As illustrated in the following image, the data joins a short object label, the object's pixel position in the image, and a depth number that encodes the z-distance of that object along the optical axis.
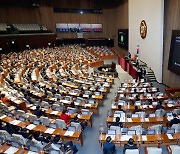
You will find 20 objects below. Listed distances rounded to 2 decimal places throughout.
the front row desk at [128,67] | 21.79
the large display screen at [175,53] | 16.25
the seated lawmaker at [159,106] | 11.67
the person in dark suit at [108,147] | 8.06
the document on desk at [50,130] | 9.58
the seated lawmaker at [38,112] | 11.16
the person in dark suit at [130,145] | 7.76
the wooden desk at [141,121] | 10.34
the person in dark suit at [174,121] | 9.73
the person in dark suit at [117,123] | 9.69
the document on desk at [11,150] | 8.15
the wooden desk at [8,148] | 8.07
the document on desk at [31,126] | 9.96
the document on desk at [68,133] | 9.30
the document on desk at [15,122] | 10.54
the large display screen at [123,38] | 33.09
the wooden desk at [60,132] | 9.30
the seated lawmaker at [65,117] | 10.65
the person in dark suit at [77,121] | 10.11
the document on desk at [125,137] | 8.69
